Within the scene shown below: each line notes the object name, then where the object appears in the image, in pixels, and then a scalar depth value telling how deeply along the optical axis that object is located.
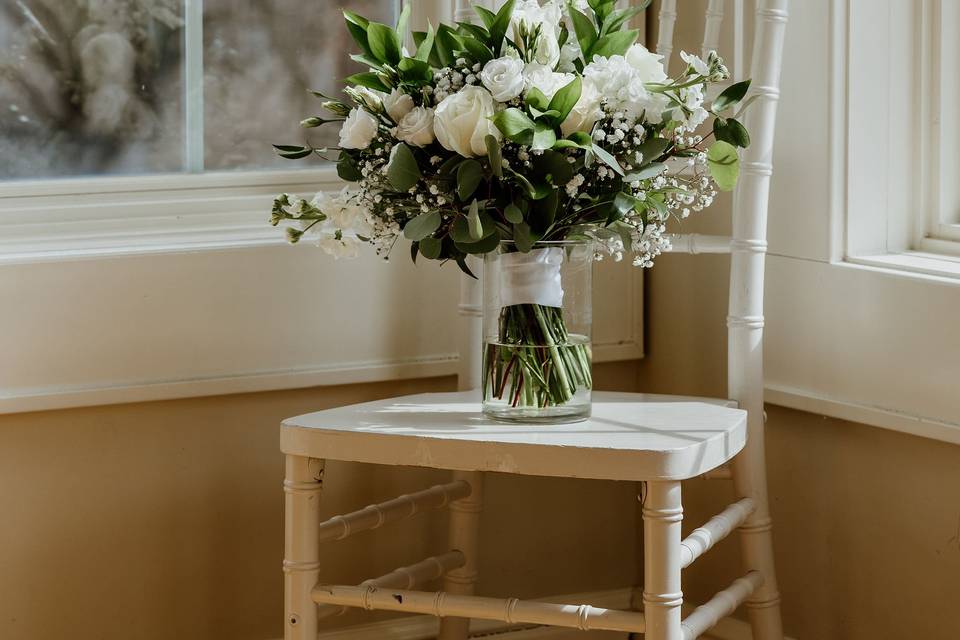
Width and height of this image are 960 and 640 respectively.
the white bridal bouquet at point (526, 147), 2.35
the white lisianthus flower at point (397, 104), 2.39
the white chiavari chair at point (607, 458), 2.34
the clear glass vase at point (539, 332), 2.44
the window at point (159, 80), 2.69
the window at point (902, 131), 2.62
